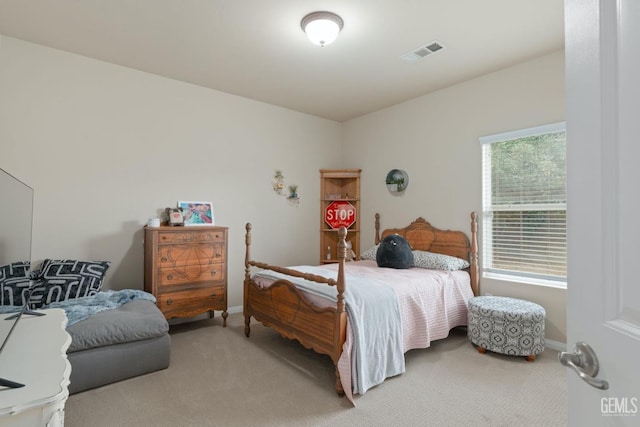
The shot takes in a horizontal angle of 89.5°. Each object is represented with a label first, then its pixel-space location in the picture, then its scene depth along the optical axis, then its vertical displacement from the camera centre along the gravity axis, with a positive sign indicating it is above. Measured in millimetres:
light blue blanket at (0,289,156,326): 2411 -713
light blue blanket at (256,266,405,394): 2230 -811
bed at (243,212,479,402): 2254 -728
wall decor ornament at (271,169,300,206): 4625 +447
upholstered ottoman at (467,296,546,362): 2746 -937
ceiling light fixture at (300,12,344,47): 2496 +1522
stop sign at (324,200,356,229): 5066 +86
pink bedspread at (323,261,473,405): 2701 -737
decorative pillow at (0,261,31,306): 1852 -433
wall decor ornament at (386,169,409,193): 4375 +543
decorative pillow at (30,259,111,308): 2672 -541
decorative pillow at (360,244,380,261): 4206 -469
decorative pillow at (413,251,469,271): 3439 -458
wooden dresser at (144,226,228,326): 3232 -527
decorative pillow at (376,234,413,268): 3518 -374
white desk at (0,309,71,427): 955 -532
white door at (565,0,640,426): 578 +38
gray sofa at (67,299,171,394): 2266 -965
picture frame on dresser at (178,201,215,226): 3785 +71
